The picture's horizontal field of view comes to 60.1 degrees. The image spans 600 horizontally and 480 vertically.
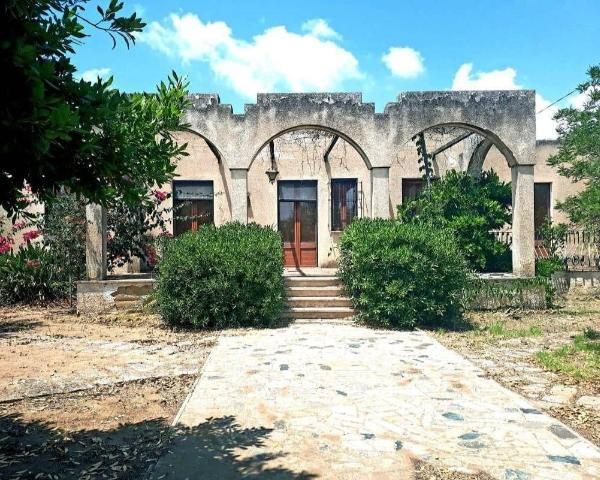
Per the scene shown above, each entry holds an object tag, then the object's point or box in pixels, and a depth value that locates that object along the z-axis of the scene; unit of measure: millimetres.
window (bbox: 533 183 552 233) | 15406
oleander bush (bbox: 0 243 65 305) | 10617
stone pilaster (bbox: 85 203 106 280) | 9969
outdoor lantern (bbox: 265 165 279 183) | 13773
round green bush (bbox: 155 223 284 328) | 7965
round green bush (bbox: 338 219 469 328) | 8039
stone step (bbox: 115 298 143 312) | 9766
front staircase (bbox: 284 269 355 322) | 9047
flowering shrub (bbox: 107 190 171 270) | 11211
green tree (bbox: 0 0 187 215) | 1815
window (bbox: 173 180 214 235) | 14555
